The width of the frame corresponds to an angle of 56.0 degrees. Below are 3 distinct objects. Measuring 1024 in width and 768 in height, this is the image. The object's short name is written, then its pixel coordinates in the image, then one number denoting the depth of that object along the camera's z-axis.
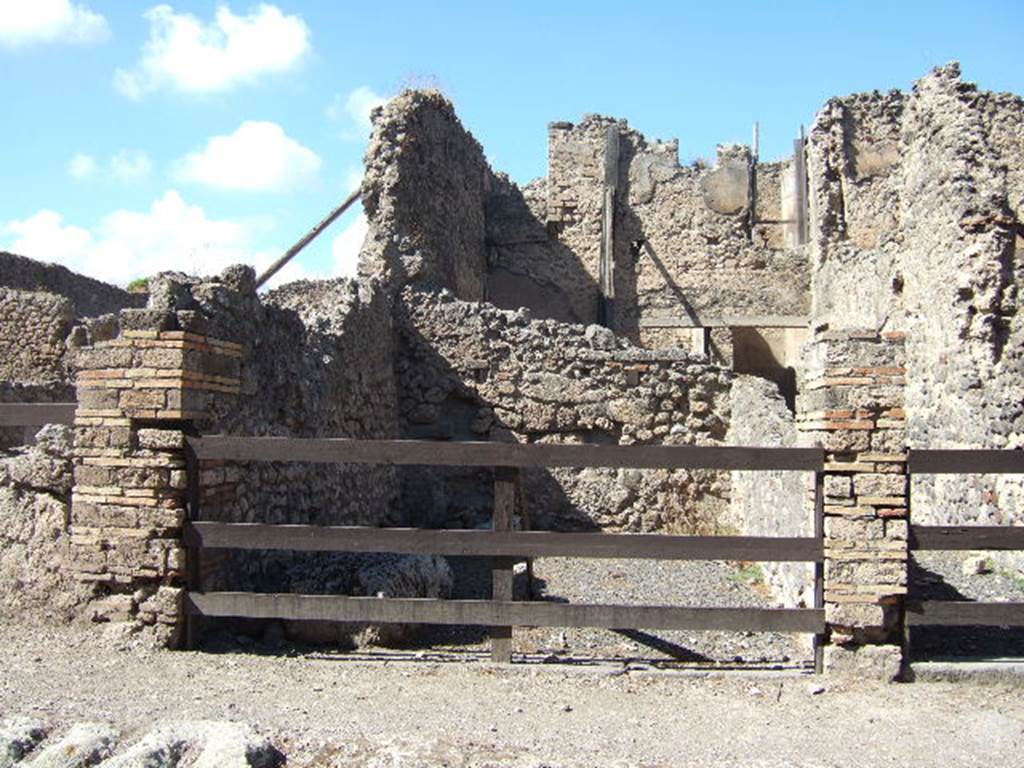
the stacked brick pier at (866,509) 5.34
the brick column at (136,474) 5.54
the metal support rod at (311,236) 12.88
